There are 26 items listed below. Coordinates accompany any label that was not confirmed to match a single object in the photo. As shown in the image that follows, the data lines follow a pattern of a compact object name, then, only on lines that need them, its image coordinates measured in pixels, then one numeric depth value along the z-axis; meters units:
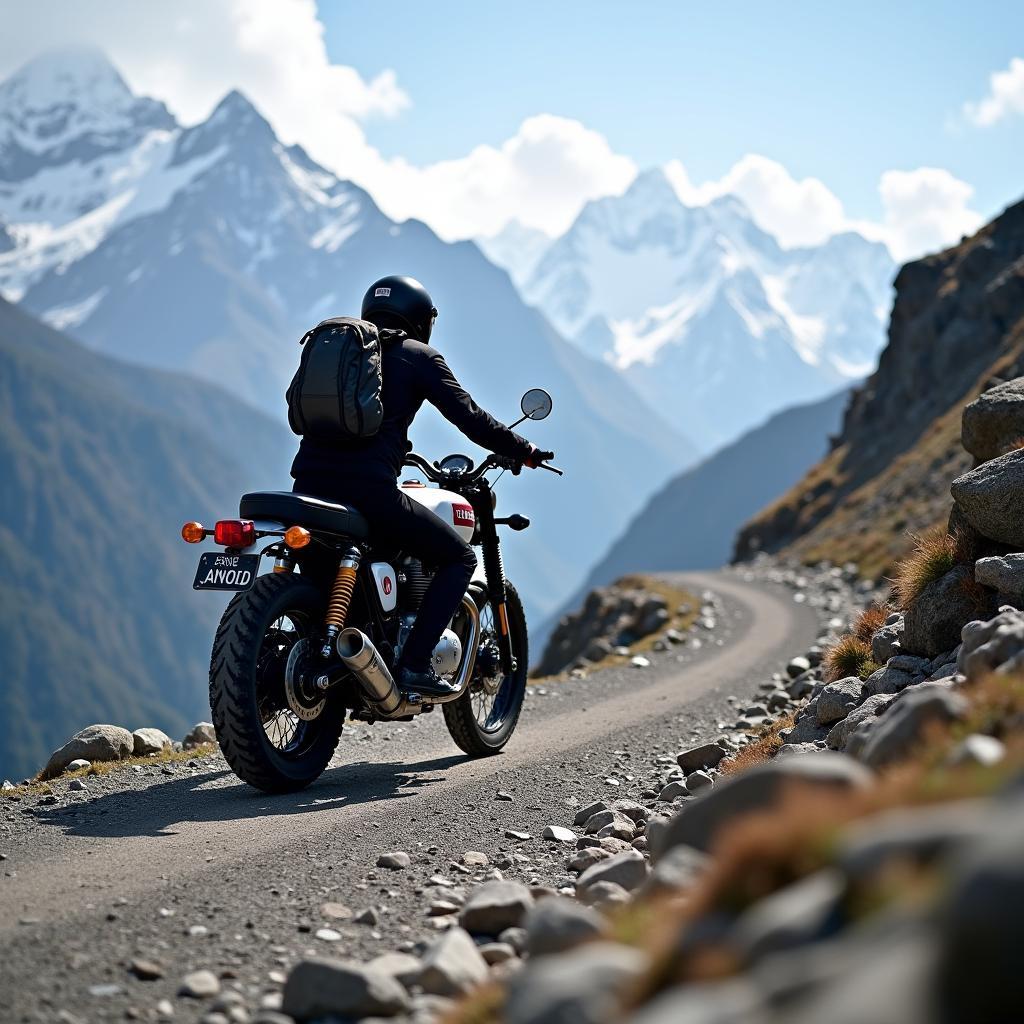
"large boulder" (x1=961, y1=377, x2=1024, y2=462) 11.24
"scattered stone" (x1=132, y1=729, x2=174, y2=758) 12.39
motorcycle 8.59
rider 9.49
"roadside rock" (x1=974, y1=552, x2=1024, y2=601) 8.69
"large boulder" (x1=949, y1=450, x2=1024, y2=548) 9.35
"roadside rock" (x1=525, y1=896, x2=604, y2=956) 4.18
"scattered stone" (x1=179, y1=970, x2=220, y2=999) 4.89
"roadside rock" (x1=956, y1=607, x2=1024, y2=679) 6.14
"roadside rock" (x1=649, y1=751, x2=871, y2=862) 3.89
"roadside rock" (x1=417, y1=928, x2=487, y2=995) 4.71
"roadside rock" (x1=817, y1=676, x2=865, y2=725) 9.20
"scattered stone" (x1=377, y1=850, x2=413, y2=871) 7.19
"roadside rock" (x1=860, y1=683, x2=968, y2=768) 4.84
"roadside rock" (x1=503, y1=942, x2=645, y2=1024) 2.99
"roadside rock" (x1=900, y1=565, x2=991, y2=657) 9.25
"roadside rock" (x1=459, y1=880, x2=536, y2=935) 5.75
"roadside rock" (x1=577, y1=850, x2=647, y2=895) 6.04
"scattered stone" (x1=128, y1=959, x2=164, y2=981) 5.08
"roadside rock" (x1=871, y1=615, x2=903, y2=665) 10.12
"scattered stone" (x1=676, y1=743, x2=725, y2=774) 10.29
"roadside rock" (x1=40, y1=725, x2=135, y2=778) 11.36
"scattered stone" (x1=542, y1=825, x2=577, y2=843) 8.14
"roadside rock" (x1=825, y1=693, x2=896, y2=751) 8.17
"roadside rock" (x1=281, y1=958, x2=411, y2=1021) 4.52
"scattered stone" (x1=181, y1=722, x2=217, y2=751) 13.33
